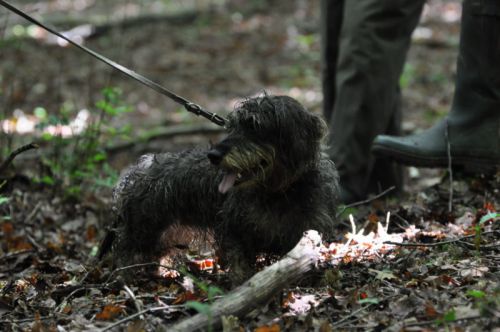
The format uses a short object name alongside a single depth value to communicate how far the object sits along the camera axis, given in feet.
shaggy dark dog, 12.59
